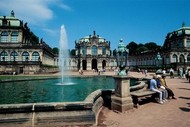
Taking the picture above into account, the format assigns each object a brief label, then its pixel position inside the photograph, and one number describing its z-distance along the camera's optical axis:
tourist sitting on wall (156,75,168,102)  10.66
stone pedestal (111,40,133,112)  8.62
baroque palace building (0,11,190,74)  50.06
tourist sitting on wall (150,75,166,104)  10.81
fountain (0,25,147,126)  6.31
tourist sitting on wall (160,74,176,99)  11.28
